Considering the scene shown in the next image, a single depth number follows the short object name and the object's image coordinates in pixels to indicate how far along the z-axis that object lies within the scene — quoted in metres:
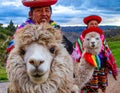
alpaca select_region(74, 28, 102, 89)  3.84
